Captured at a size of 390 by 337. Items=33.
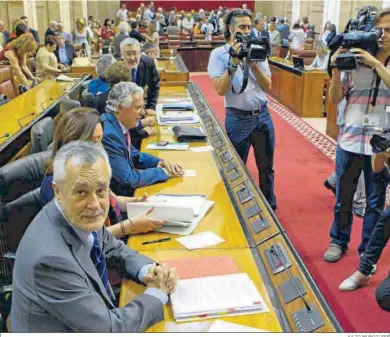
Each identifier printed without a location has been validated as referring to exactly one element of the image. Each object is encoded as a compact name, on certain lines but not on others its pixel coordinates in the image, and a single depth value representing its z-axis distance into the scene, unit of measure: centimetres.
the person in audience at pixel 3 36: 948
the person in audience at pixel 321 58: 827
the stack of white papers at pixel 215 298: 165
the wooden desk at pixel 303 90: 788
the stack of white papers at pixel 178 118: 438
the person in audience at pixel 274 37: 1412
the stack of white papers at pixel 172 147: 363
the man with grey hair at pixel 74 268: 143
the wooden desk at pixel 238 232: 165
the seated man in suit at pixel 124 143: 291
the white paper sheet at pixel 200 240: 215
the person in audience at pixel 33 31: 1055
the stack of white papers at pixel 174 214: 230
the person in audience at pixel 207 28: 1744
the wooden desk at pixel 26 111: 406
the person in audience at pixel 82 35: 1105
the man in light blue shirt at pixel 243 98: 354
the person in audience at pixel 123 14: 1788
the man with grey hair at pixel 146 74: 482
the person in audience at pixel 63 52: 938
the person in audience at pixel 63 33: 1081
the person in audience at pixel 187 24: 1917
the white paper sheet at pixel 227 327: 158
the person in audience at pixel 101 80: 479
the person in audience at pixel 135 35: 938
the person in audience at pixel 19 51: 703
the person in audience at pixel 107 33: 1618
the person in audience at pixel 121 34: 911
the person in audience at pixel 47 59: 804
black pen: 221
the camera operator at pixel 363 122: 288
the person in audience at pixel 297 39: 1274
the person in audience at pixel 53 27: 956
